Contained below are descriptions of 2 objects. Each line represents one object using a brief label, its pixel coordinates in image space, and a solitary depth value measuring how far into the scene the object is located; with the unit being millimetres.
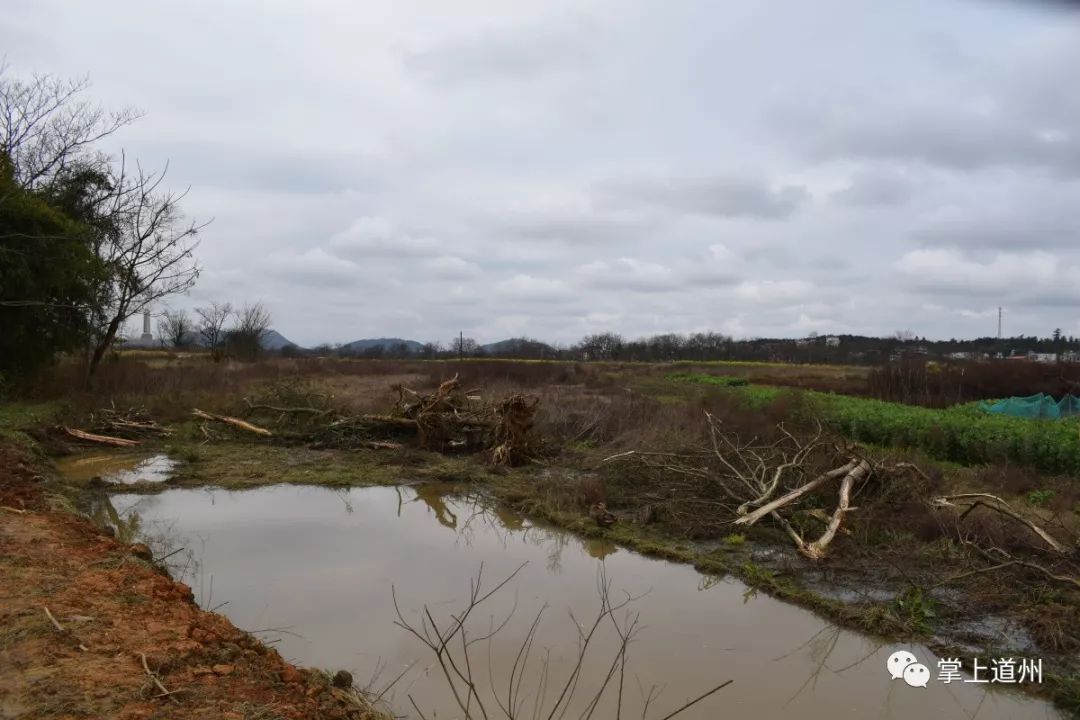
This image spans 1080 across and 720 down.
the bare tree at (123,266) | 23578
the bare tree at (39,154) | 20375
